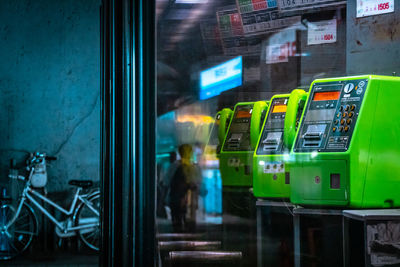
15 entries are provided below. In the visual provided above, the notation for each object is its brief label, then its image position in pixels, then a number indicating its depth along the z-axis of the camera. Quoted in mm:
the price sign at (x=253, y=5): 3877
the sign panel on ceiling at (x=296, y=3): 3861
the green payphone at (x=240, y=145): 4496
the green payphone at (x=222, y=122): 4703
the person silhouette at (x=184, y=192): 3464
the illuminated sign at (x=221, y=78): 3760
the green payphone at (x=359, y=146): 2865
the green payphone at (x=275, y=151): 3681
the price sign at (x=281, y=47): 4199
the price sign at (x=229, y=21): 3863
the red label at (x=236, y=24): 3885
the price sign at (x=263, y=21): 3902
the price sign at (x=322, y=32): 3816
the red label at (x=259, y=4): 3918
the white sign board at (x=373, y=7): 3330
